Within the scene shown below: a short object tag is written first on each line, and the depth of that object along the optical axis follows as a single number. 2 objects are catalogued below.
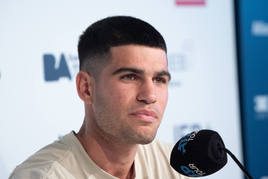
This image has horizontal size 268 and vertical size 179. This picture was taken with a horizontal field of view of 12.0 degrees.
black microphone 2.08
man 2.14
